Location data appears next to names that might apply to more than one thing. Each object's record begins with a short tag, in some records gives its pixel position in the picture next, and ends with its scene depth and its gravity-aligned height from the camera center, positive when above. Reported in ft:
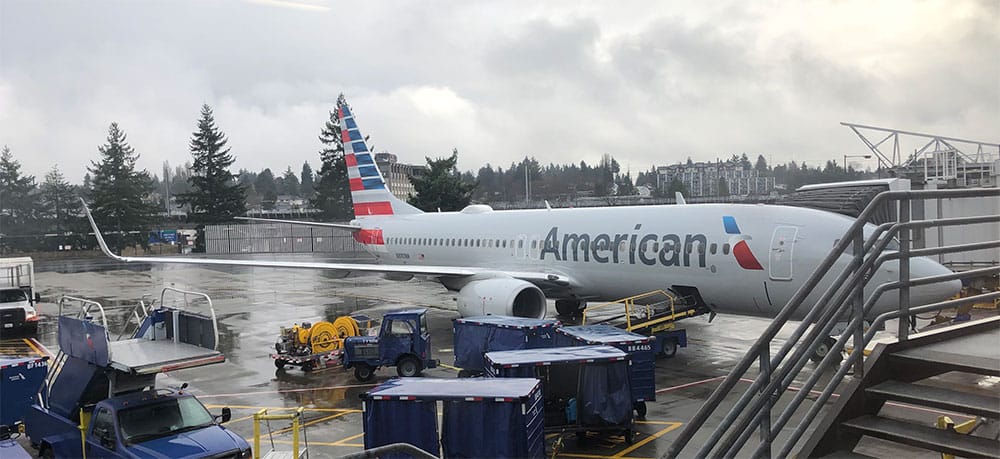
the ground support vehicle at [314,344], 54.85 -9.79
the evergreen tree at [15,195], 216.33 +10.37
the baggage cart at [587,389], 35.50 -8.79
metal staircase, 12.95 -3.16
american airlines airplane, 49.44 -3.72
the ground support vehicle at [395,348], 50.26 -9.12
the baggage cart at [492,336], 46.03 -7.93
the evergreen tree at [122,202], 206.90 +6.81
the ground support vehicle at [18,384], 38.50 -8.47
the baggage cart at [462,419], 29.48 -8.53
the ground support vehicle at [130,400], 29.89 -7.84
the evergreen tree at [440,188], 172.76 +6.87
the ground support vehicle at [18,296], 77.10 -7.95
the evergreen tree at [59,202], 220.23 +7.90
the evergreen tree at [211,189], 228.63 +11.05
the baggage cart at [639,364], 39.65 -8.42
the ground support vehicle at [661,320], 53.78 -8.24
